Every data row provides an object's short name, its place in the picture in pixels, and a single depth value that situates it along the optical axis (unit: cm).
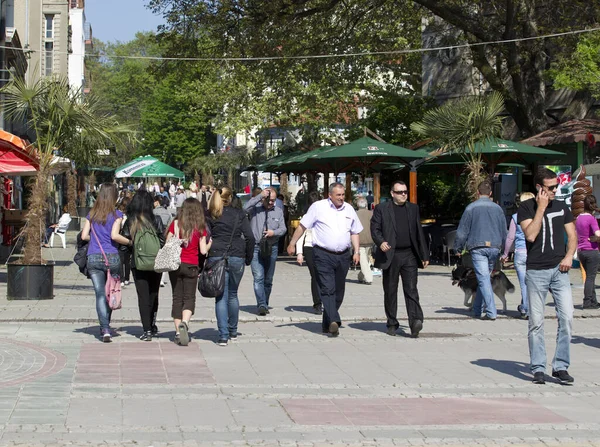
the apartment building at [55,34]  5116
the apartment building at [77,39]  6669
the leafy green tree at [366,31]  2688
